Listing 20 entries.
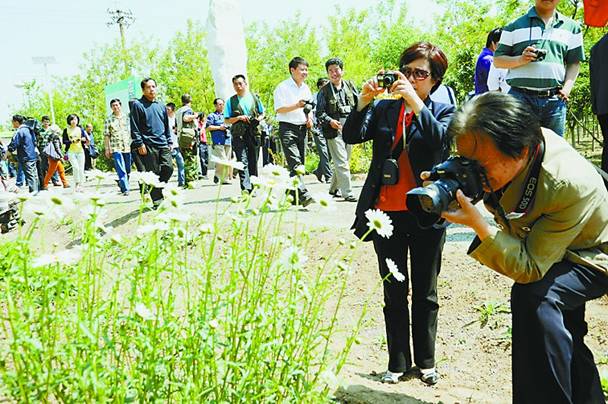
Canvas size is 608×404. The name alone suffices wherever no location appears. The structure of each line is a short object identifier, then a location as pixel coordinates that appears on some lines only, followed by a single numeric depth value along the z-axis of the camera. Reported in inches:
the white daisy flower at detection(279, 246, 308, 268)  69.6
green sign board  754.2
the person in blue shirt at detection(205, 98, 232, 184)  451.2
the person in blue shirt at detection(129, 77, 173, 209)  310.7
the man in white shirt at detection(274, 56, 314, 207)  285.3
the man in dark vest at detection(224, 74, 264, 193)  310.2
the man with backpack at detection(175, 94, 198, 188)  470.0
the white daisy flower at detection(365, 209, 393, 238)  76.9
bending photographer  85.7
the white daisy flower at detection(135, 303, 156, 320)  59.9
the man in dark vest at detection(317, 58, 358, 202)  291.0
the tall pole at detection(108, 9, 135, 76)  1495.8
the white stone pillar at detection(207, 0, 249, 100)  663.1
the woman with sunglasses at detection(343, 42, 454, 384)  117.3
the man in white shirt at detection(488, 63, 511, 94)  219.0
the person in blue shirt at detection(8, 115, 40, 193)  493.0
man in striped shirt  163.5
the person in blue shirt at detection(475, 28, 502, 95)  241.6
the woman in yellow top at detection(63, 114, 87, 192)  499.8
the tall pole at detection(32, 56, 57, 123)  1172.5
